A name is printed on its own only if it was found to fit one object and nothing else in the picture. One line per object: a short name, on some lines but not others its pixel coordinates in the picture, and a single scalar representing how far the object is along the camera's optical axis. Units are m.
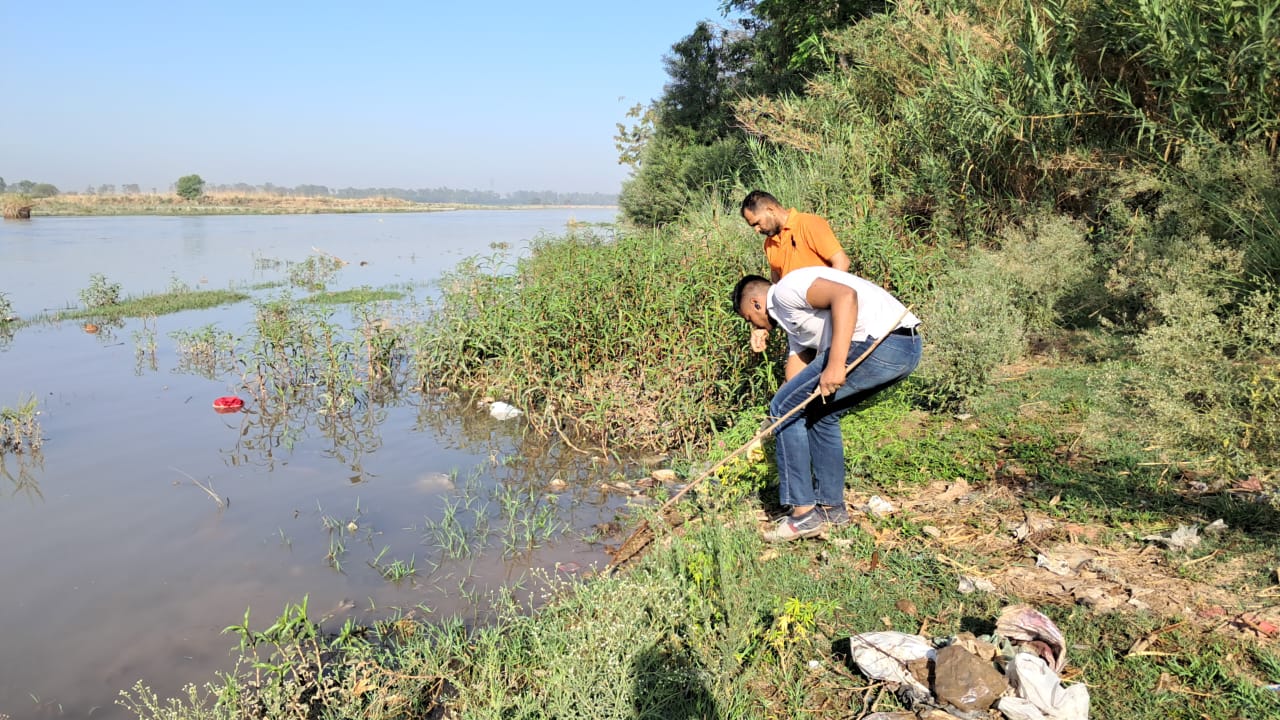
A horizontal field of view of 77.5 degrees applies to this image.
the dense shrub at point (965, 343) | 5.33
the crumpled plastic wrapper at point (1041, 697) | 2.34
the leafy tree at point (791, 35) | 13.16
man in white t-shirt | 3.44
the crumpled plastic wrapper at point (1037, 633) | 2.57
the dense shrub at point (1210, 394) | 3.24
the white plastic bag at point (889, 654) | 2.64
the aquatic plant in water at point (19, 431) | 6.30
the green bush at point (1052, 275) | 6.95
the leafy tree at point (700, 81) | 20.73
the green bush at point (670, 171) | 16.30
